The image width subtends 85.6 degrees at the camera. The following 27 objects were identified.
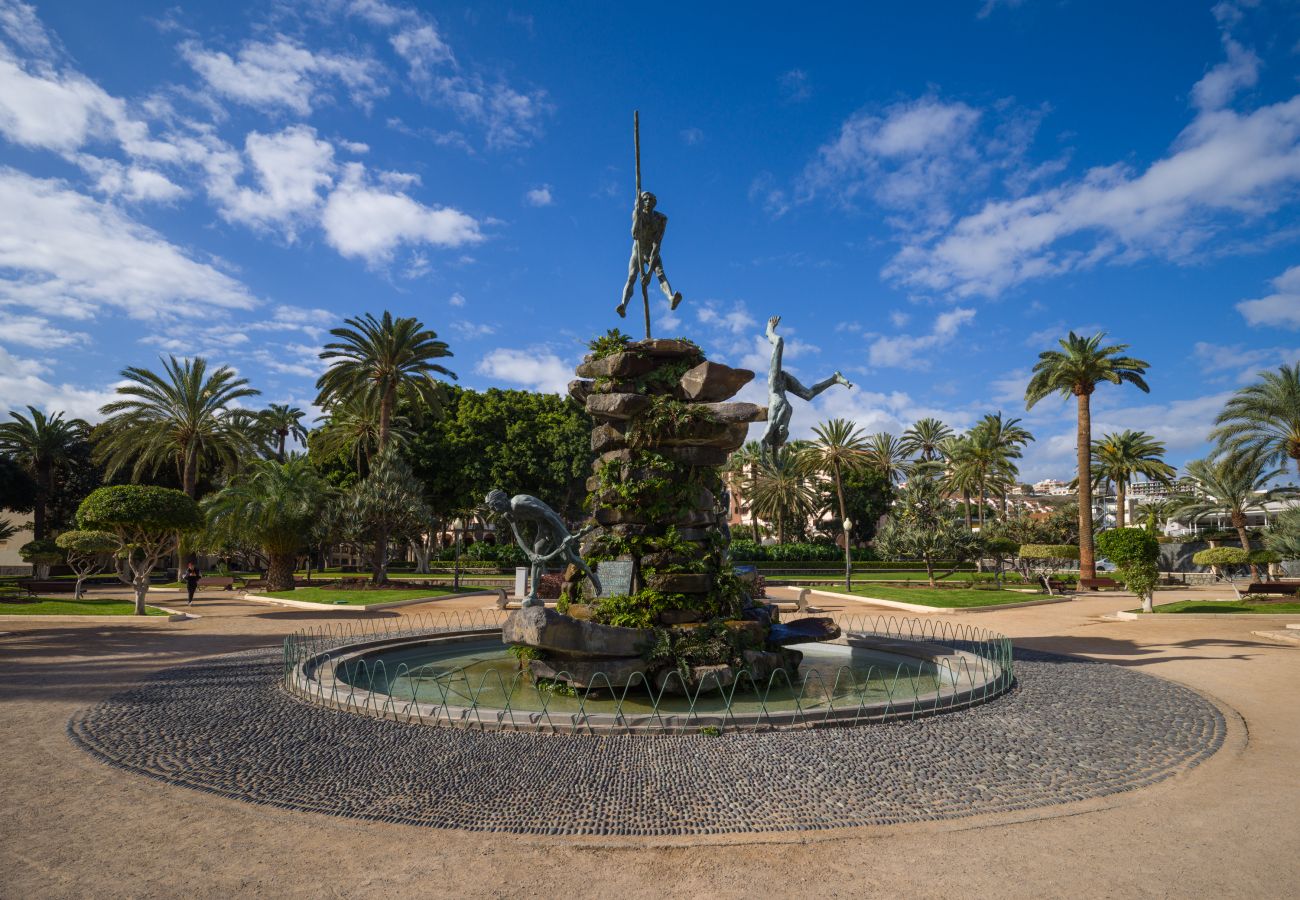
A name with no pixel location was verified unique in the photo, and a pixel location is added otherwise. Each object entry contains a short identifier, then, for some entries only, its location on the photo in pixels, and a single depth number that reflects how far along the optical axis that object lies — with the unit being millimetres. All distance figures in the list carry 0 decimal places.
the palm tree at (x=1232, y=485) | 35344
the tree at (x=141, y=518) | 23156
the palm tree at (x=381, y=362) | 39344
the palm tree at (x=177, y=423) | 39031
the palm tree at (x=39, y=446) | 44094
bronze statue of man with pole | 14805
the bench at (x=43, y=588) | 30688
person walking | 27781
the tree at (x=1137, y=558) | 23656
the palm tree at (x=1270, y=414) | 32094
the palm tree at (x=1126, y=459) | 57094
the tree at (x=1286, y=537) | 31156
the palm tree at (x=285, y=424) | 64625
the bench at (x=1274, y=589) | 27688
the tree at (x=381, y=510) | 34812
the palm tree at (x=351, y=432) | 45219
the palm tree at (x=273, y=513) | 31828
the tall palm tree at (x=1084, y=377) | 37719
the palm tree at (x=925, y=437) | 70750
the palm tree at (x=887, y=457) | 68250
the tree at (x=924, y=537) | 37188
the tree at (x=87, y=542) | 27359
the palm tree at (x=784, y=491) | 59469
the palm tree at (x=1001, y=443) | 57884
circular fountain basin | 8875
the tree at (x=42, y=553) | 37531
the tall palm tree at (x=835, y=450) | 58375
